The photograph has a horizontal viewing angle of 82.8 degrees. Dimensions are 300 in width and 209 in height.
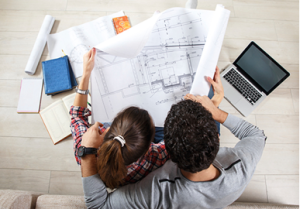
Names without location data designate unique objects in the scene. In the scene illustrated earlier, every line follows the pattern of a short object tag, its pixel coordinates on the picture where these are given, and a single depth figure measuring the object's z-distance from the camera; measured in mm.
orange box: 1031
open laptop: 907
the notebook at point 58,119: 965
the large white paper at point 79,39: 1002
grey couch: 743
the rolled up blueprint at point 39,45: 1003
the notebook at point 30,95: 994
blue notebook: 965
